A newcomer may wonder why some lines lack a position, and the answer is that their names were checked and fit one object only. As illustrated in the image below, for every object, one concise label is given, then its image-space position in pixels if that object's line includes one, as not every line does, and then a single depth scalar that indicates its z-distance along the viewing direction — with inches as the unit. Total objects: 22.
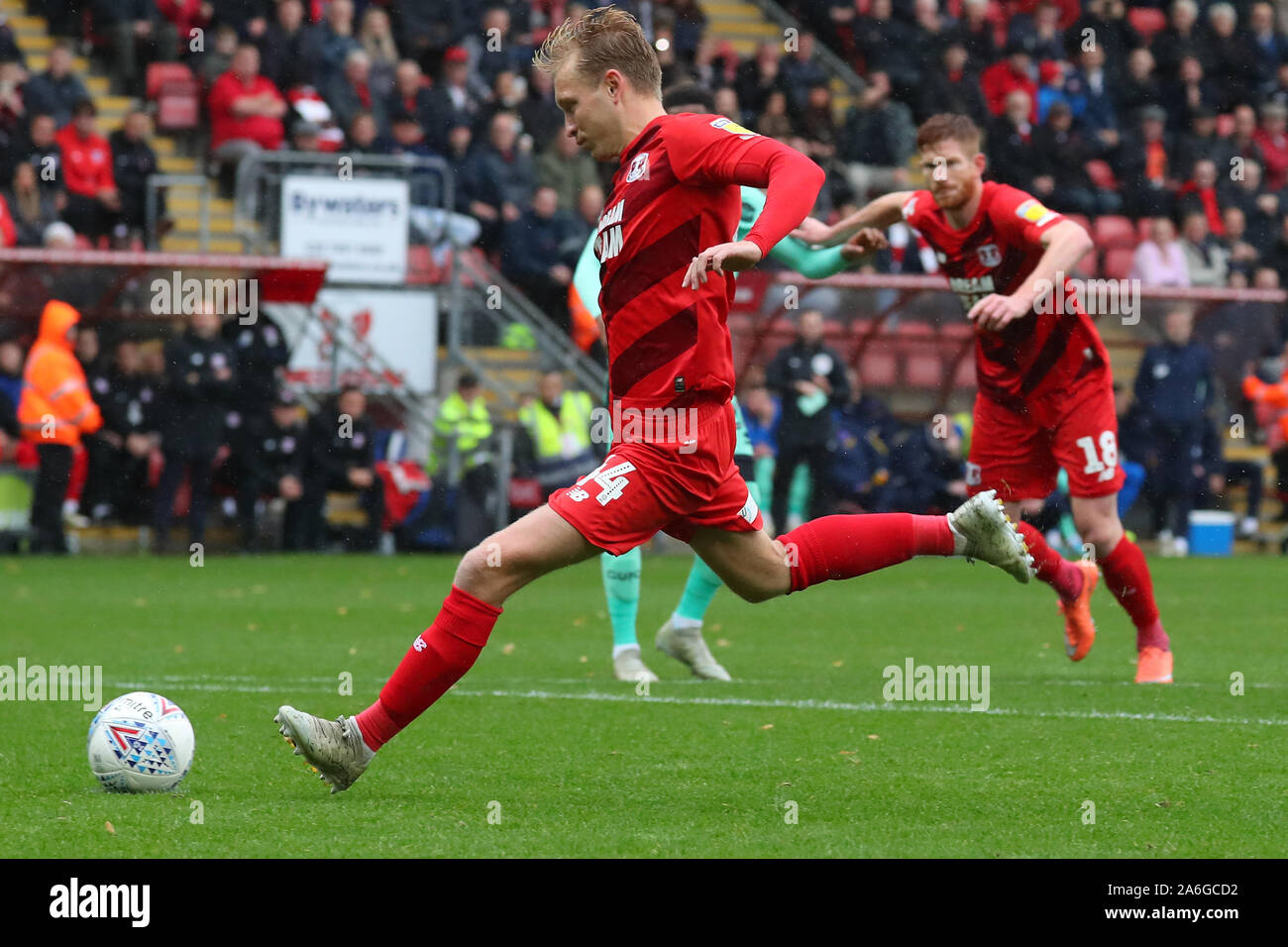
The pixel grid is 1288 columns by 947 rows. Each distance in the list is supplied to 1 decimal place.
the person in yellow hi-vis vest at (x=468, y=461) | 706.2
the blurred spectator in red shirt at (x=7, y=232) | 673.0
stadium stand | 726.5
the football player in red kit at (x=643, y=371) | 207.0
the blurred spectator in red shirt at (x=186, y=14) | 749.3
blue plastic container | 774.5
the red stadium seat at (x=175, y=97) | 738.2
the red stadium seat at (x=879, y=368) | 750.5
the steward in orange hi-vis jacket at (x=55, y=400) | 642.8
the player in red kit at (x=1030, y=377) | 315.6
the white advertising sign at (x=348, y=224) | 691.4
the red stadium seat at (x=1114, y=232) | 826.8
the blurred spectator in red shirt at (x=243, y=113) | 716.7
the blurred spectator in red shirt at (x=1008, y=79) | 882.1
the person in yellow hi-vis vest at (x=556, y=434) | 707.4
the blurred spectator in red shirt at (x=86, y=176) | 688.4
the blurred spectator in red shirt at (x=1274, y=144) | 910.4
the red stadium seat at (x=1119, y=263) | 814.5
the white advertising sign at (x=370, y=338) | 704.4
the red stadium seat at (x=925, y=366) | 754.2
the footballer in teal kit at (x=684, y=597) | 321.7
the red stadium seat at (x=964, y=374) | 753.6
